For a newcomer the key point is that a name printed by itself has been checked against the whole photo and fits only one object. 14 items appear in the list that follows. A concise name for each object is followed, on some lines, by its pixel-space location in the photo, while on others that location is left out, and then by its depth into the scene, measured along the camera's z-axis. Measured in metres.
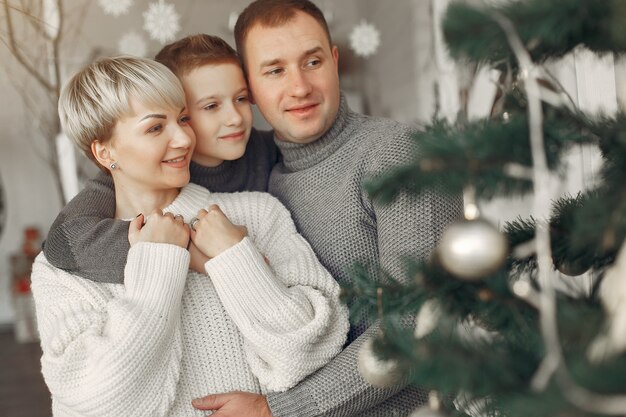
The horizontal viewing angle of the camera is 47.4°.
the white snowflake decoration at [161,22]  2.45
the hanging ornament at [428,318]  0.85
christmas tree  0.65
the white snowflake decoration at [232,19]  2.50
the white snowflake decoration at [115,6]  2.39
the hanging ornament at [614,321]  0.61
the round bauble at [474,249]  0.75
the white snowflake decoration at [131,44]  2.43
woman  1.42
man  1.48
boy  1.55
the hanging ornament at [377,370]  0.94
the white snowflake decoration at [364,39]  2.67
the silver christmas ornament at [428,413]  0.82
